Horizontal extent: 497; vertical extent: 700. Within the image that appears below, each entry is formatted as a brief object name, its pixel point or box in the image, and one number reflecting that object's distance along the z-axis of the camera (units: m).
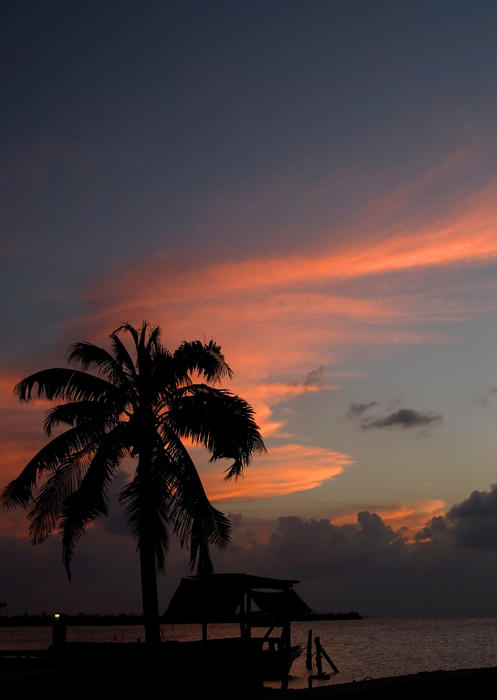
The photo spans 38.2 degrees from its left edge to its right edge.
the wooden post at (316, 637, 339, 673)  50.45
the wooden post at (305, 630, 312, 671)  55.62
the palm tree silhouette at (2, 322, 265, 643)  20.38
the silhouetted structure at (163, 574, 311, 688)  26.05
